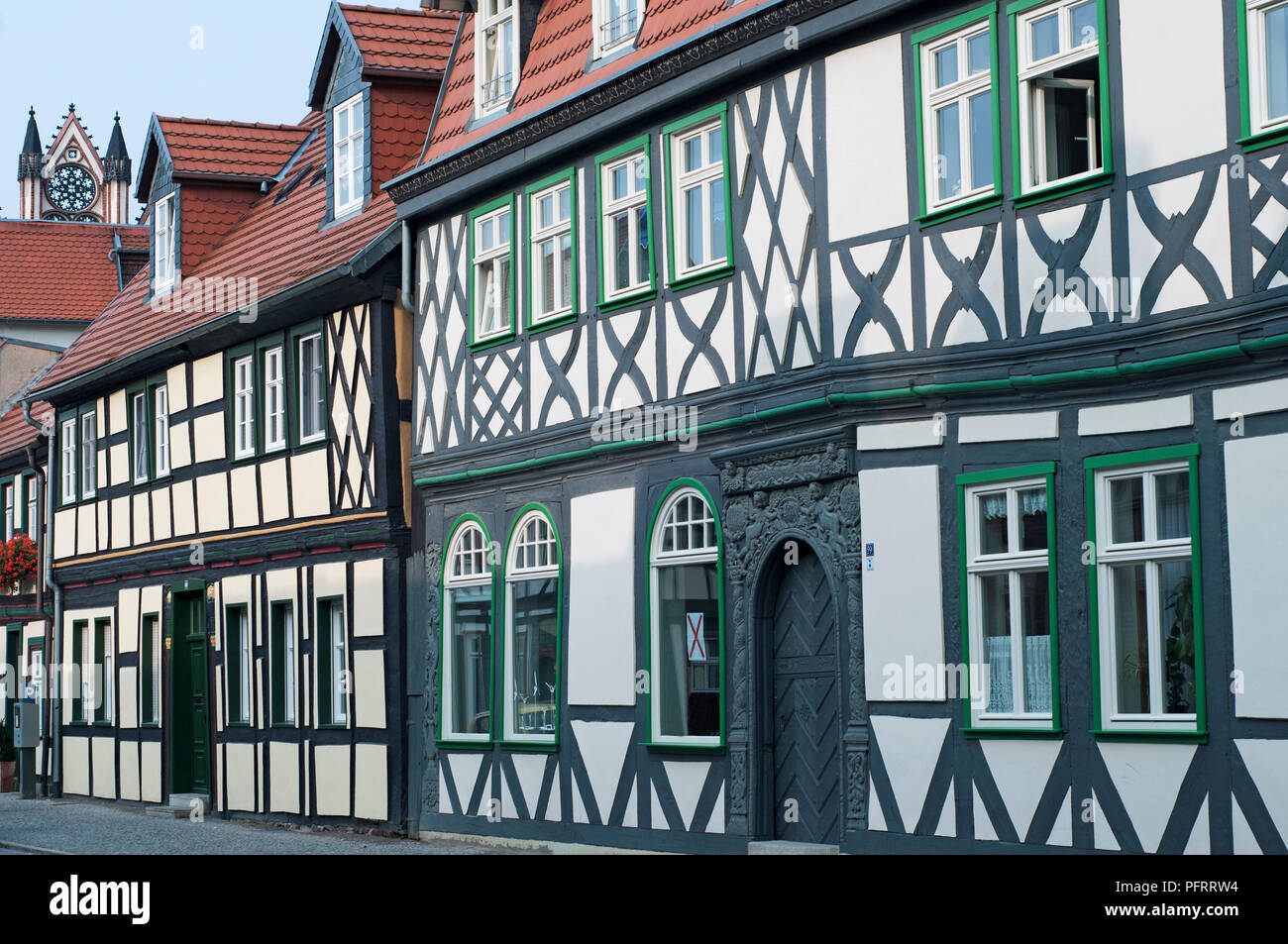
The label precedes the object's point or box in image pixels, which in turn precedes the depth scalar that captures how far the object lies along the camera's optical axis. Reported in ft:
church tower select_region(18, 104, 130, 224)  316.19
